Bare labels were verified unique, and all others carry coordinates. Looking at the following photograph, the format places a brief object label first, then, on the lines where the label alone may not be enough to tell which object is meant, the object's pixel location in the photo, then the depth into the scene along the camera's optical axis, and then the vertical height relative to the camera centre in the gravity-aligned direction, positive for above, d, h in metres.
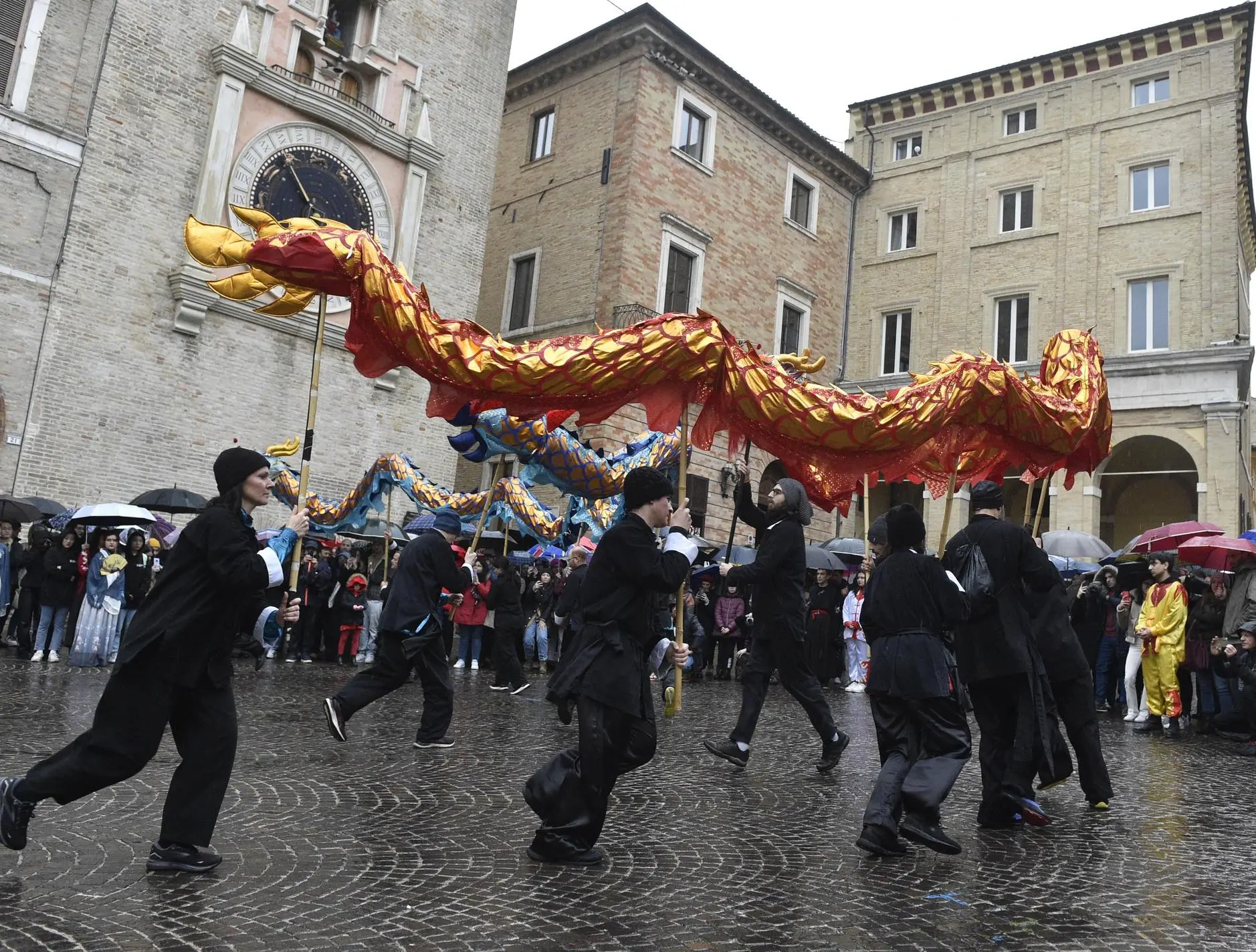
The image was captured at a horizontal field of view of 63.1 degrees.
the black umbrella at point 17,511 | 13.38 +1.18
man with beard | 7.02 +0.38
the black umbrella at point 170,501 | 14.81 +1.66
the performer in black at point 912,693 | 4.92 -0.04
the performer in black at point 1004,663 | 5.68 +0.16
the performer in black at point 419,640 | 7.22 -0.02
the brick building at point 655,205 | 23.59 +11.16
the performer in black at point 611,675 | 4.39 -0.09
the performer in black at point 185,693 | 3.95 -0.31
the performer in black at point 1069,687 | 6.04 +0.07
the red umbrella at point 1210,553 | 11.95 +1.88
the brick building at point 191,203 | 16.25 +7.23
